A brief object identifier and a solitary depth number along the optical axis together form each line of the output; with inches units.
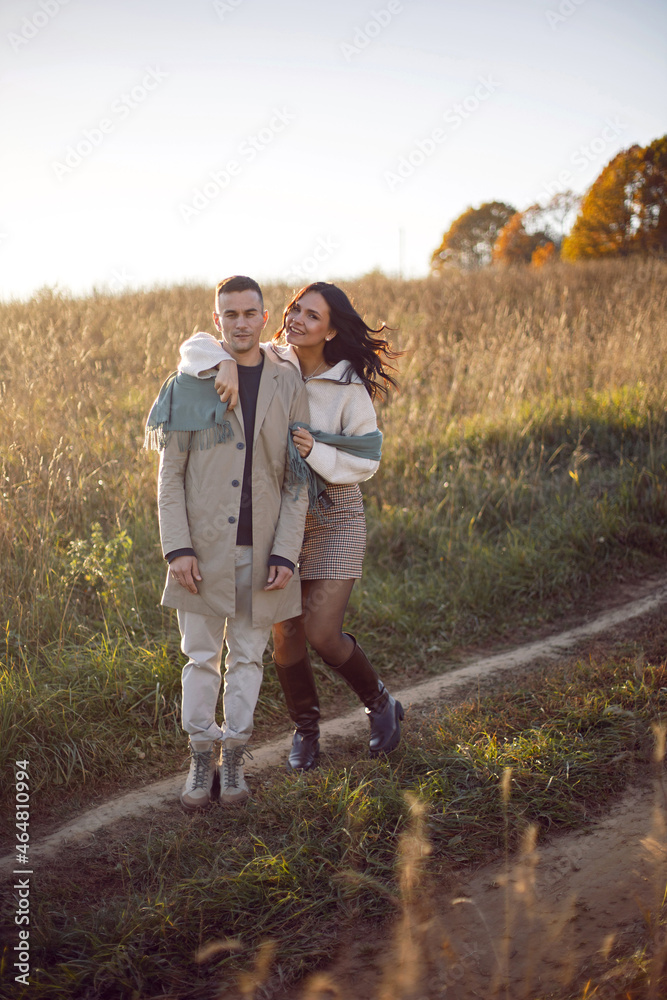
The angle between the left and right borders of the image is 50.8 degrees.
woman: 119.7
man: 108.4
